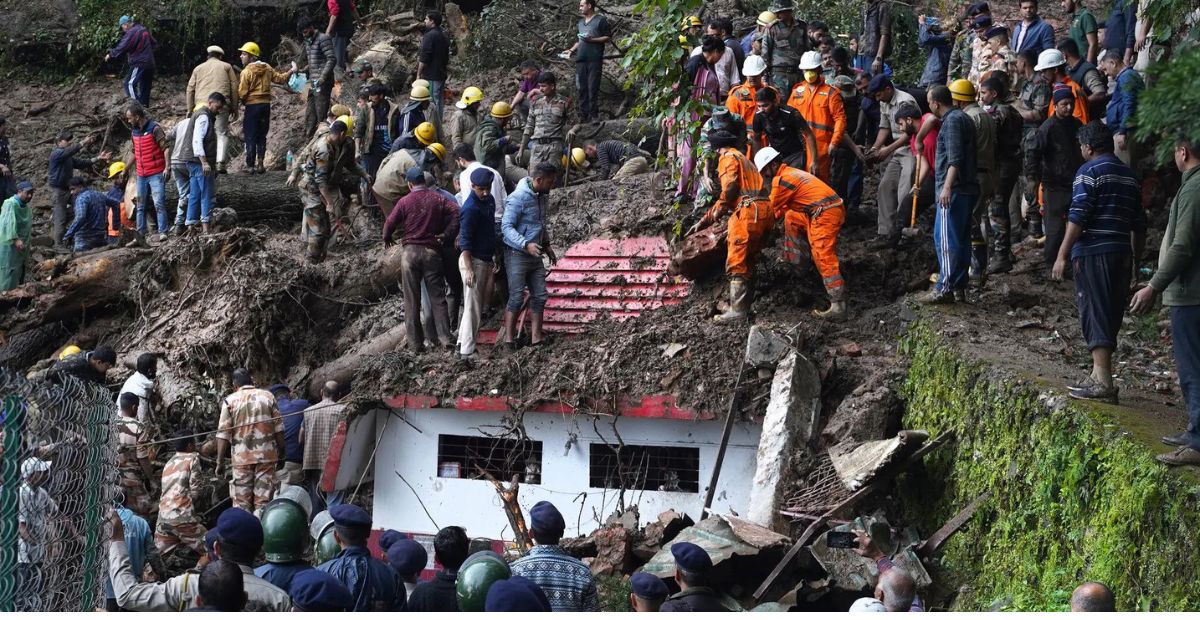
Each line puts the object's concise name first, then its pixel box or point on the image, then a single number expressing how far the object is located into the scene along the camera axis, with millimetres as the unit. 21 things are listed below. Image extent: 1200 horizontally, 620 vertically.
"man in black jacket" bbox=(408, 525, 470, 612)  6793
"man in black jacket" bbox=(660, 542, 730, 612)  7082
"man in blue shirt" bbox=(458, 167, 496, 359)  12828
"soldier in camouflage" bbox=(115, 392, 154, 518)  12133
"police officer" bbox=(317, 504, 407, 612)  6781
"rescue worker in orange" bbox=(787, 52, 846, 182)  13477
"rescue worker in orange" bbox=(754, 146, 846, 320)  12078
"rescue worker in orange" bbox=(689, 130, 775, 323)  12203
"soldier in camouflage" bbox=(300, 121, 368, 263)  15711
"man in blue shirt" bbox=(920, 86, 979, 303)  11312
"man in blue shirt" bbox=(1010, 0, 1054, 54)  14703
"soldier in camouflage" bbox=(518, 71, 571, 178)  16234
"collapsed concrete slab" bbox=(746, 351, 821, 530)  10680
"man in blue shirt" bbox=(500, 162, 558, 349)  12773
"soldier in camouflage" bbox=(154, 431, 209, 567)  11648
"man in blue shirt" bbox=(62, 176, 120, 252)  18438
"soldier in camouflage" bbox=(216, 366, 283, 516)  12219
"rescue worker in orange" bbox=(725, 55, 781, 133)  13547
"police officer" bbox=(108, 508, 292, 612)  6277
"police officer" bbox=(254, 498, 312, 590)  6891
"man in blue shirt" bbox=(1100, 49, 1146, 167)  12047
